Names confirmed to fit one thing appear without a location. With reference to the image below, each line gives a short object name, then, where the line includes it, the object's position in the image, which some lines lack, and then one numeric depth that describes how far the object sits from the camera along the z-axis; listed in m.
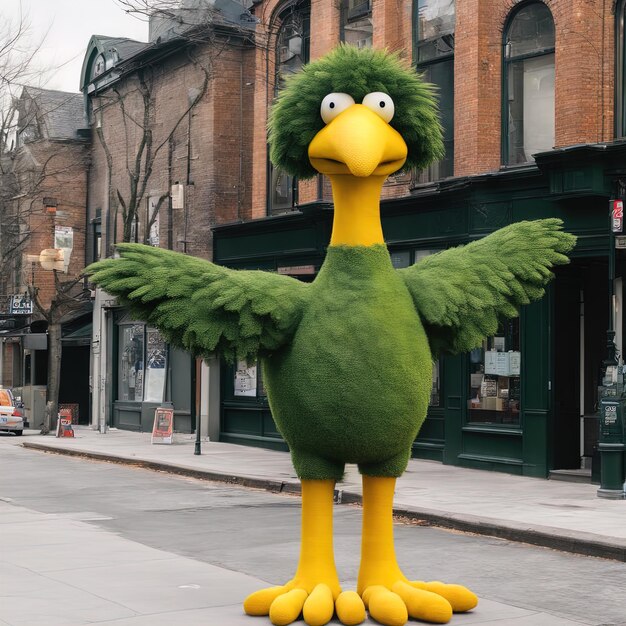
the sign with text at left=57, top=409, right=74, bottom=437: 28.12
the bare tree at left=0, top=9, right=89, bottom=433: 33.25
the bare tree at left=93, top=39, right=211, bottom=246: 26.94
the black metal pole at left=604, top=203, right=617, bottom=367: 13.95
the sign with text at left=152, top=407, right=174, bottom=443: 24.86
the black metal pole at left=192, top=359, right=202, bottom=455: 21.74
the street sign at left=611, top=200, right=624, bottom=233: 15.06
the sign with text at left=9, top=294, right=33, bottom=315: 34.53
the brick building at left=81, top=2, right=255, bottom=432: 26.33
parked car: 30.22
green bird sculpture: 6.55
